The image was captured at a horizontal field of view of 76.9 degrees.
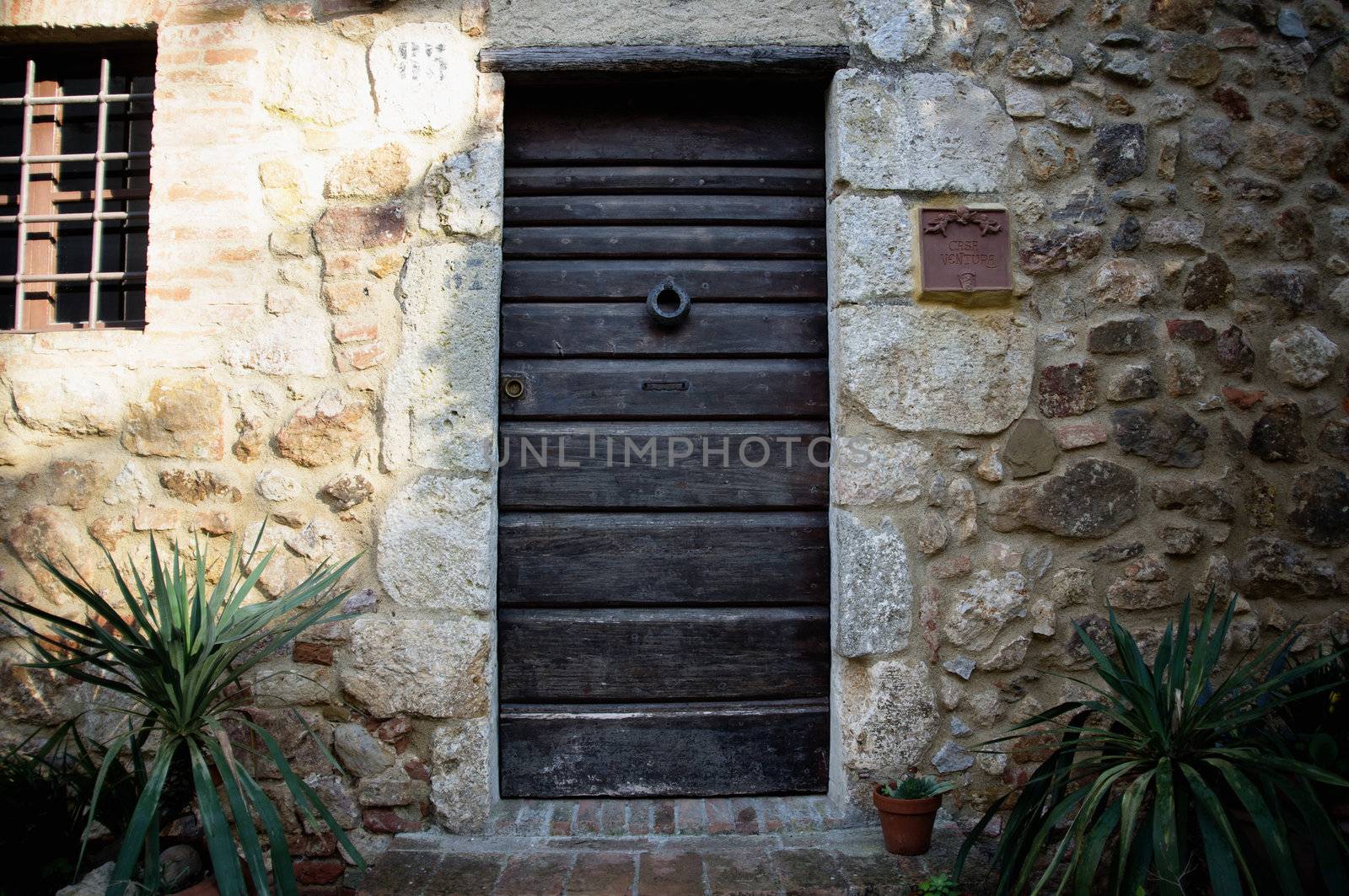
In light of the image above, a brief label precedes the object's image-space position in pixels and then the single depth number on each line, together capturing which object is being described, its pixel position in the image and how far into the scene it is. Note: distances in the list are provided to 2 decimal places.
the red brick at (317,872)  2.34
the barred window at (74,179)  2.67
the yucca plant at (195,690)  1.82
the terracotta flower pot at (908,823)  2.17
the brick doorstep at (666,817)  2.37
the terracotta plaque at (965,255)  2.47
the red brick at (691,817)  2.37
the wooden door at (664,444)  2.54
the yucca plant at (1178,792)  1.69
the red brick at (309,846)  2.35
